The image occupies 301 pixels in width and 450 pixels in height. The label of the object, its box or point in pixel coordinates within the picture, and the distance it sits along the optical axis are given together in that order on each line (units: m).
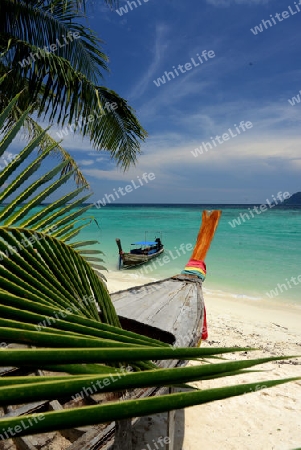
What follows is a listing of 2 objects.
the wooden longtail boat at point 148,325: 2.03
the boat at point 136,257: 16.11
